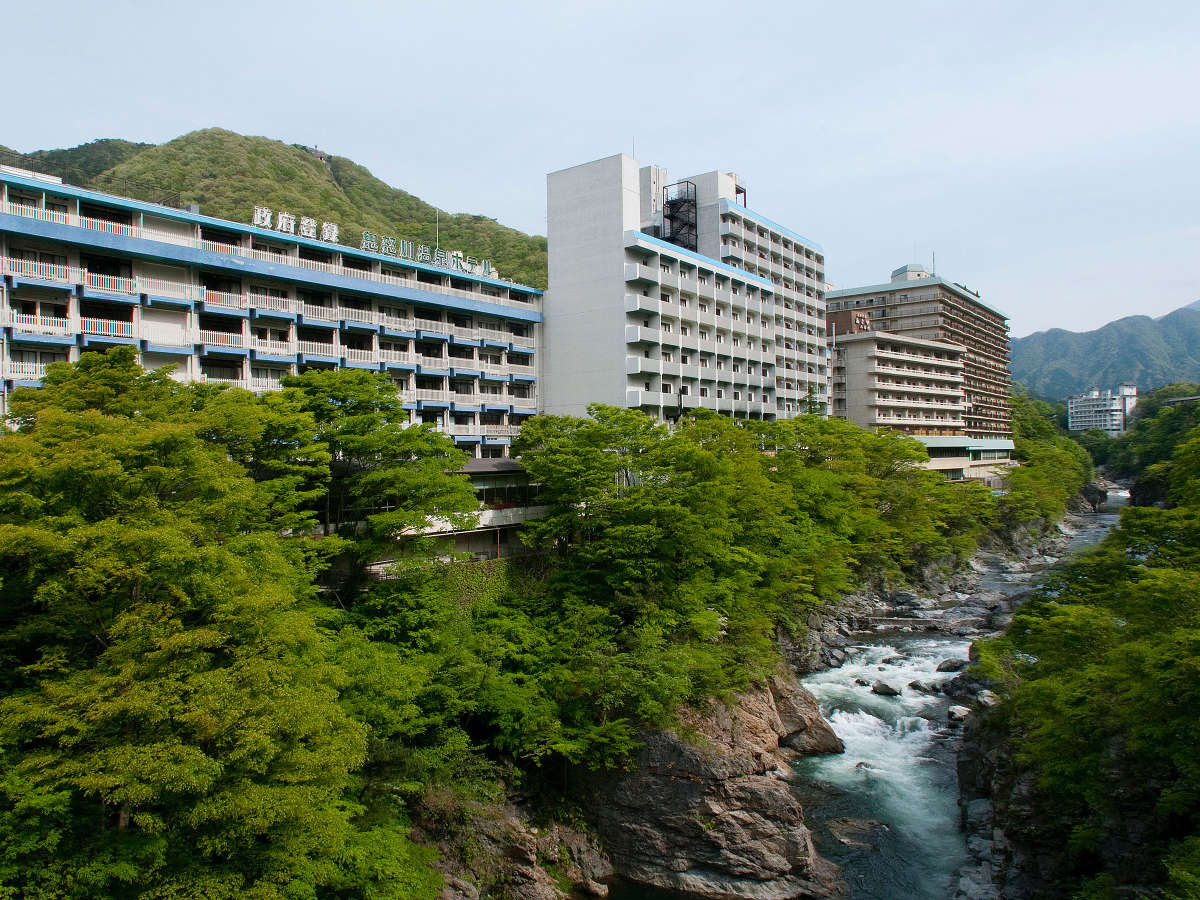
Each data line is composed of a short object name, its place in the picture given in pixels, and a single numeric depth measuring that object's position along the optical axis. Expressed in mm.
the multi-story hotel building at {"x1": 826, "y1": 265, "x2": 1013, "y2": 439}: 97188
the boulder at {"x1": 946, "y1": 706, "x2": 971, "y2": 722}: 31328
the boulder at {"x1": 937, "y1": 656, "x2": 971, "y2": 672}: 37031
